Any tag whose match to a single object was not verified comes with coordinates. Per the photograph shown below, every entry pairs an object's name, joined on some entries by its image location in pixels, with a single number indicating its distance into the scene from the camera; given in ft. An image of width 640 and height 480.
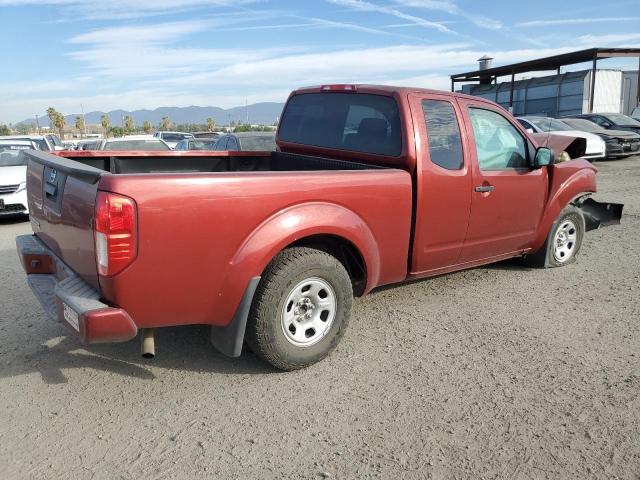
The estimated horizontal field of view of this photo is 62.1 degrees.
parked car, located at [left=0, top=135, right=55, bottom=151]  35.47
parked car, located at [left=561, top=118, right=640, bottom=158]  55.77
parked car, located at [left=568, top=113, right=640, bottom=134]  61.62
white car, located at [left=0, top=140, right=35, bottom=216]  28.43
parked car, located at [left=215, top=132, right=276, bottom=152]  31.45
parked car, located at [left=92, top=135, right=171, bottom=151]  37.88
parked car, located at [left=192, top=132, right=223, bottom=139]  72.36
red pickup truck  9.34
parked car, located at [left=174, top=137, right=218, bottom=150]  48.42
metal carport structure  94.38
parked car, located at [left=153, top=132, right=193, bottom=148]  77.71
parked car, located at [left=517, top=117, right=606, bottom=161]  52.89
